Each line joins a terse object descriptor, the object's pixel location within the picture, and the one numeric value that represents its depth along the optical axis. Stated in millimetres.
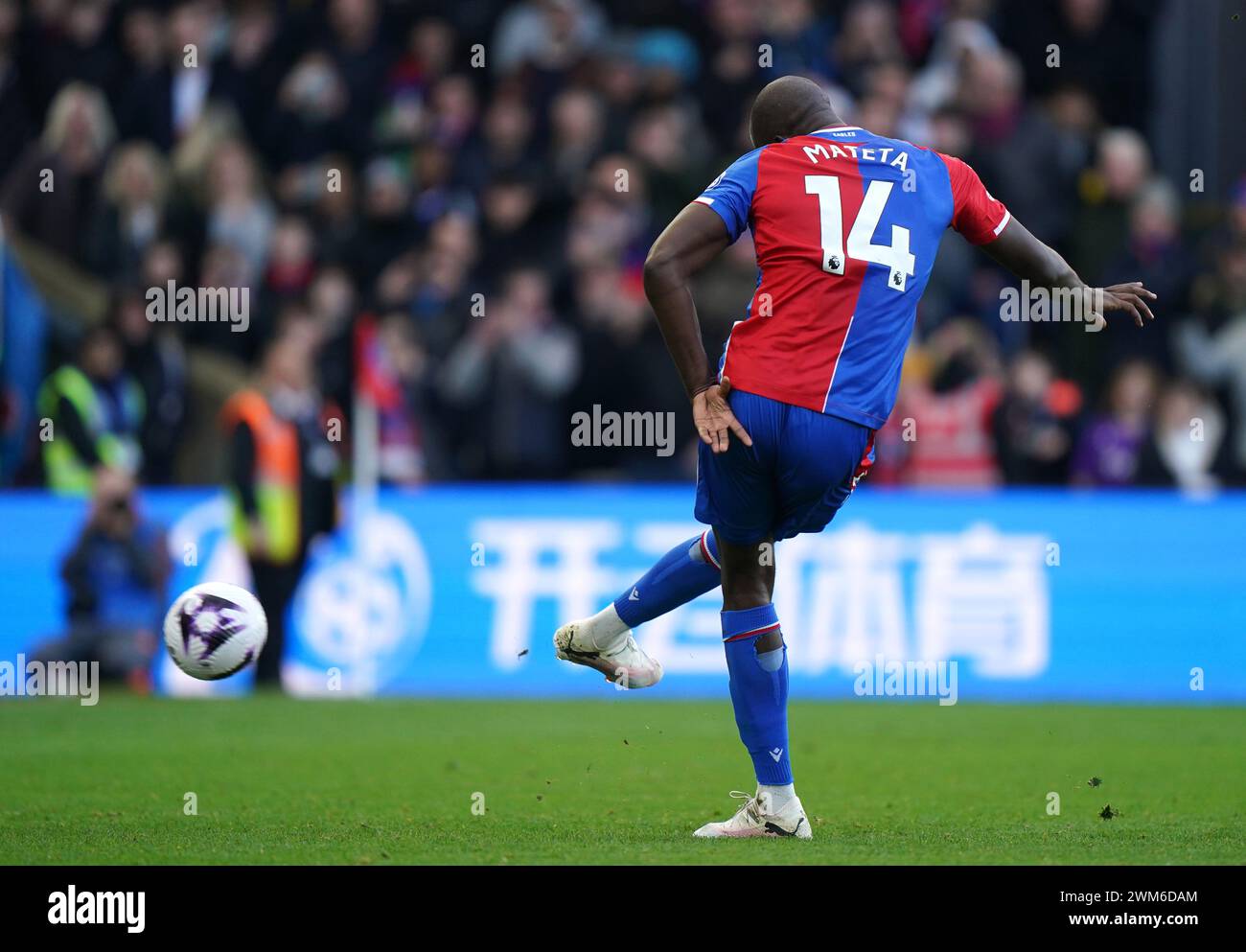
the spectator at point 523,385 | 15695
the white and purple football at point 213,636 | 8391
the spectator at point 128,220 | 16953
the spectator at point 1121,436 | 14867
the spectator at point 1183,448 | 14758
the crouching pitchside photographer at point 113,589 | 14305
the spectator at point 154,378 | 15266
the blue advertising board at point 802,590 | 13891
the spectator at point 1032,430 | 14859
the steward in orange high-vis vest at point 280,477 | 14422
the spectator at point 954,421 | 14875
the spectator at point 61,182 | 17141
